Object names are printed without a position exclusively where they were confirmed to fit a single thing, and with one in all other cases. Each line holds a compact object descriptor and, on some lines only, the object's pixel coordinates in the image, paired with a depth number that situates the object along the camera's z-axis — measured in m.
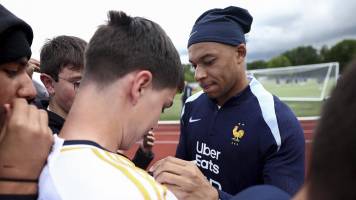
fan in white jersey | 0.98
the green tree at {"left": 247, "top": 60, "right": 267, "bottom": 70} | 74.84
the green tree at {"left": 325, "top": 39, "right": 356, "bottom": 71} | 64.62
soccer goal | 22.72
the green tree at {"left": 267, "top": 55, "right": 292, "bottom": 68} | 78.19
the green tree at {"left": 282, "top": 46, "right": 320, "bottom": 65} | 70.31
